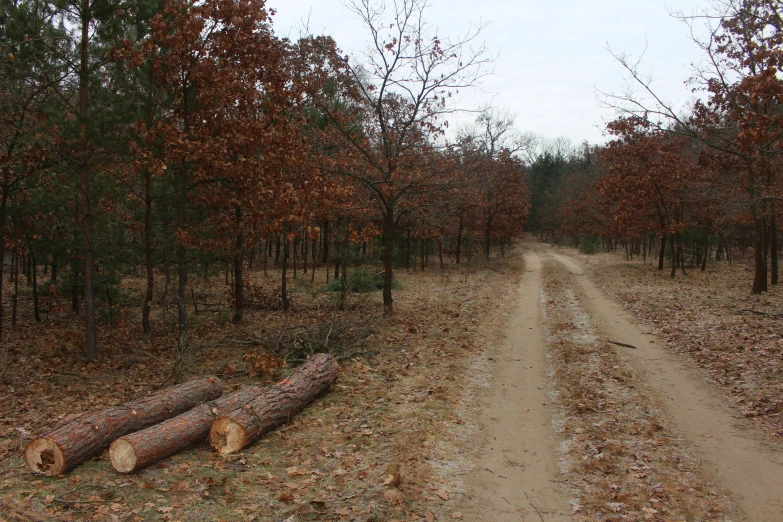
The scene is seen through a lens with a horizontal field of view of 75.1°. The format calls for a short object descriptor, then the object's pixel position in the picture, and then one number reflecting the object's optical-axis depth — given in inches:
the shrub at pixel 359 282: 812.4
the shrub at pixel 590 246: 1969.6
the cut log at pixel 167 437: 223.9
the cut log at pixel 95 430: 221.9
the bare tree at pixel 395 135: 559.2
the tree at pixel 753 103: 319.9
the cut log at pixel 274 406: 253.0
